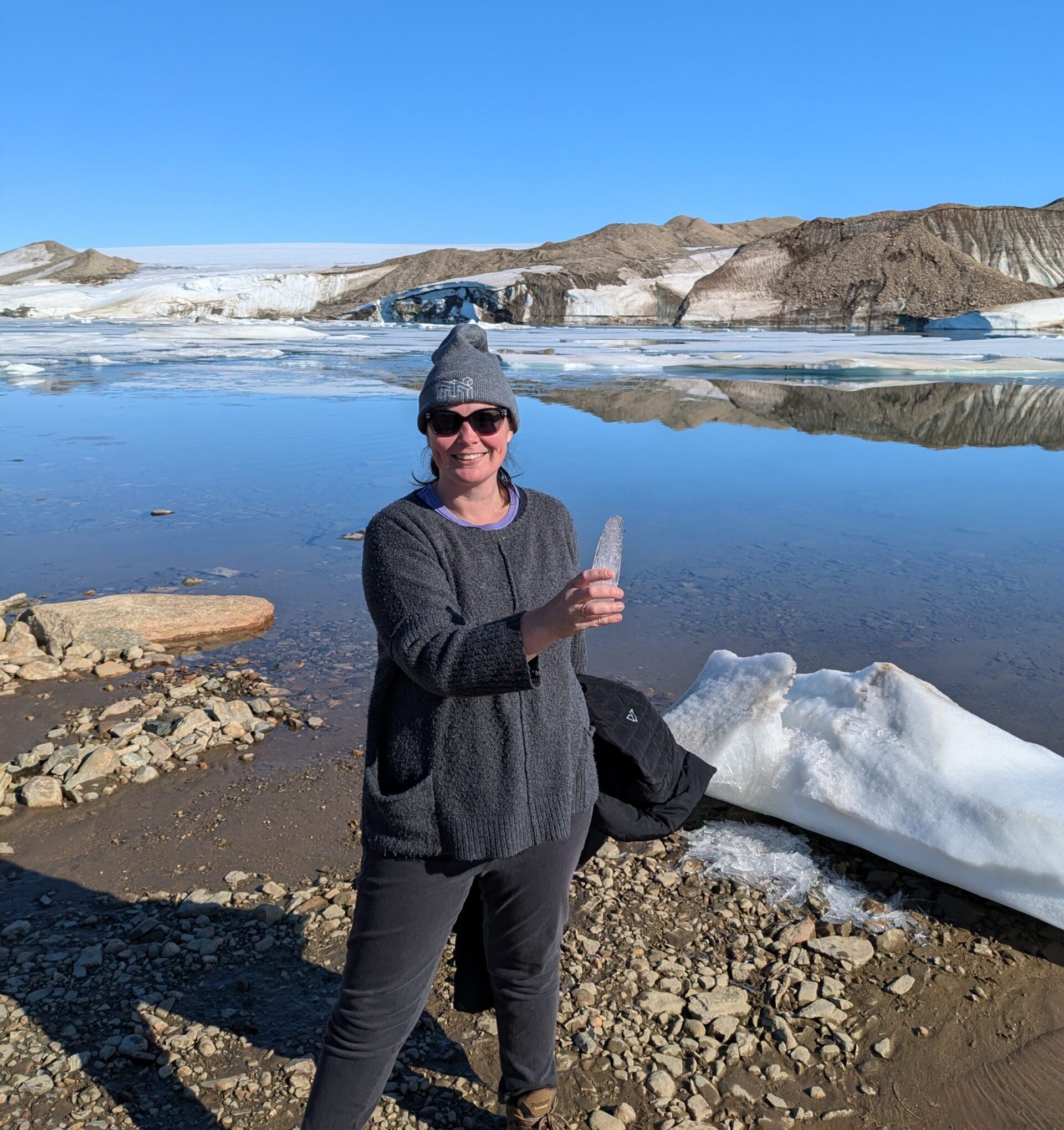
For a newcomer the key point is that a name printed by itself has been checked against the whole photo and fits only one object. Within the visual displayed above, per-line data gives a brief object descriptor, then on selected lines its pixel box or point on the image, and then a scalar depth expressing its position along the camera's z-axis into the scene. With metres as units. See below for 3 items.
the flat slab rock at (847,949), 2.54
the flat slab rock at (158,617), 4.68
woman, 1.65
